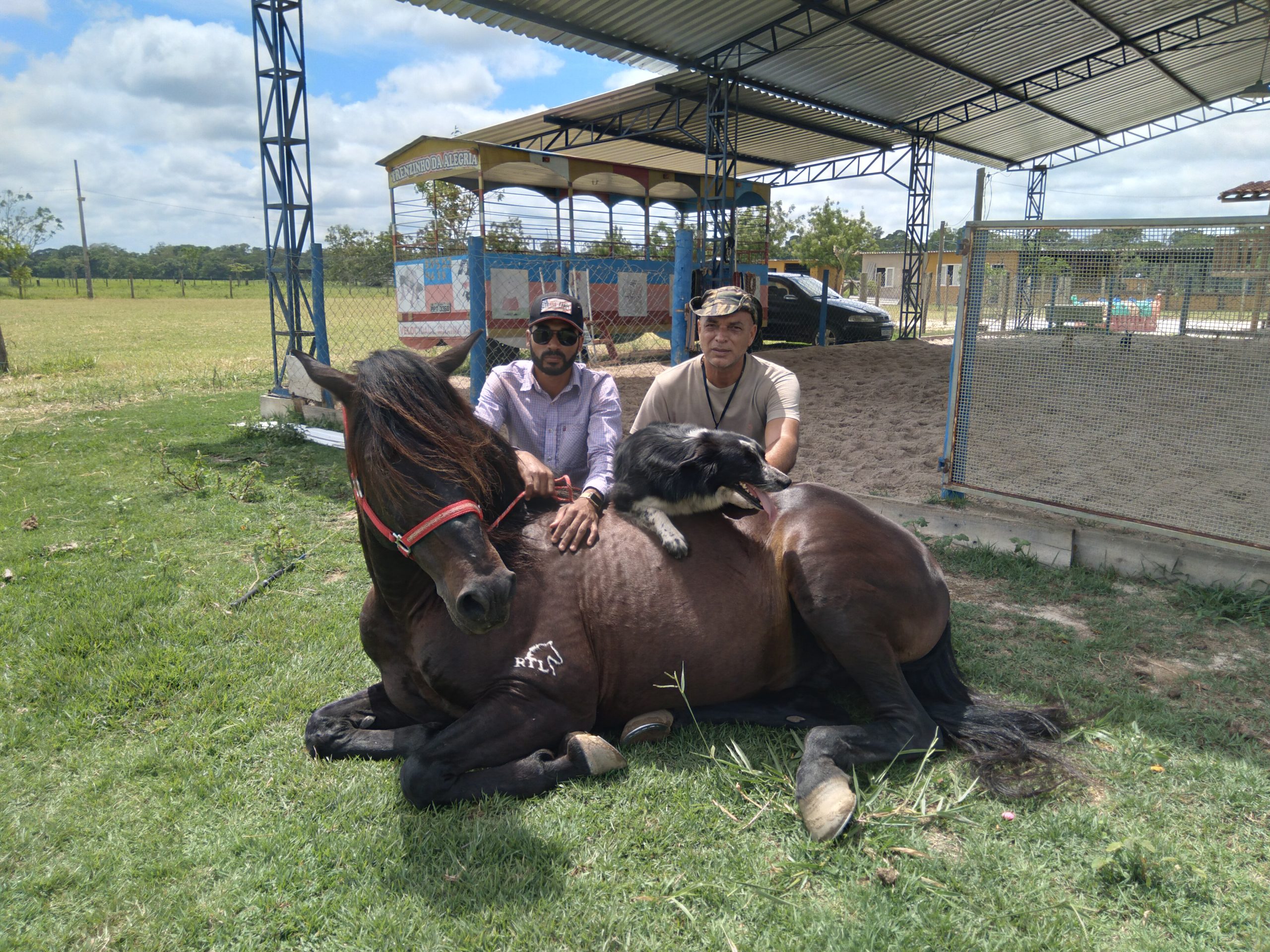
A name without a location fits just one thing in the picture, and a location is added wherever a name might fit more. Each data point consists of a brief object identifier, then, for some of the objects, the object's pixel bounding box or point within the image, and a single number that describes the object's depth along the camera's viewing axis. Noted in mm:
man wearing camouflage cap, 3639
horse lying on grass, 2338
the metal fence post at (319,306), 9109
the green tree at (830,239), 37219
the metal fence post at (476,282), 6770
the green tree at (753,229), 17203
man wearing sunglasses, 3568
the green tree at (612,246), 14953
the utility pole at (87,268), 52125
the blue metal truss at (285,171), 8969
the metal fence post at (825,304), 16828
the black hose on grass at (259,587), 4102
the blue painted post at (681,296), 6230
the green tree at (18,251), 27156
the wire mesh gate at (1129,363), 4352
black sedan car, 17516
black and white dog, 2885
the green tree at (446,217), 11875
